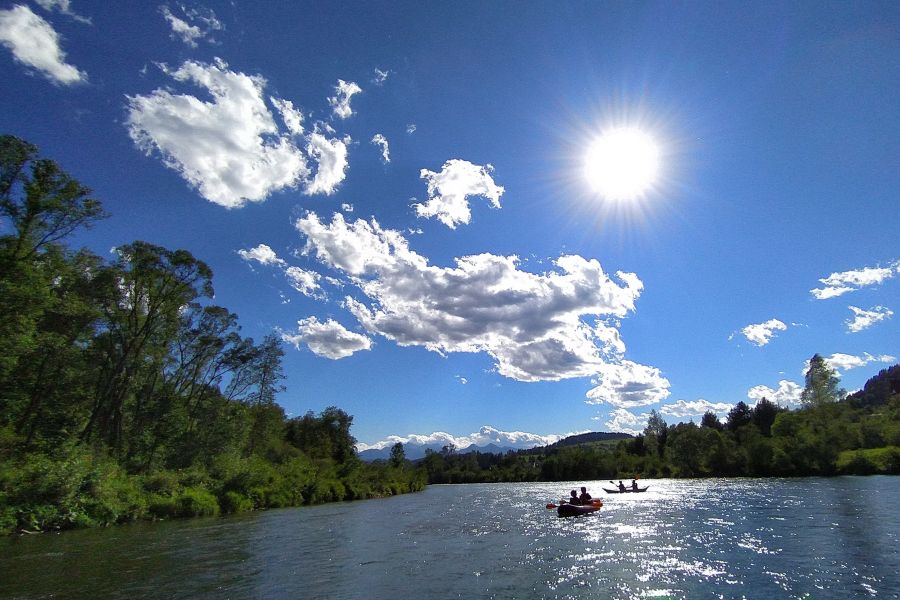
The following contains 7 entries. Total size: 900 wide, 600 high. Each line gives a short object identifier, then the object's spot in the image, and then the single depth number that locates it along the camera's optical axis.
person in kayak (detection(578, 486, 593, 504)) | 36.50
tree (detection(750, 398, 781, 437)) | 116.81
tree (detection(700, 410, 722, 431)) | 139.62
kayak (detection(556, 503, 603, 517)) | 33.59
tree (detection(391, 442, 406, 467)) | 109.01
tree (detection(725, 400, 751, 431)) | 125.31
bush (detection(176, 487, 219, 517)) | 38.28
